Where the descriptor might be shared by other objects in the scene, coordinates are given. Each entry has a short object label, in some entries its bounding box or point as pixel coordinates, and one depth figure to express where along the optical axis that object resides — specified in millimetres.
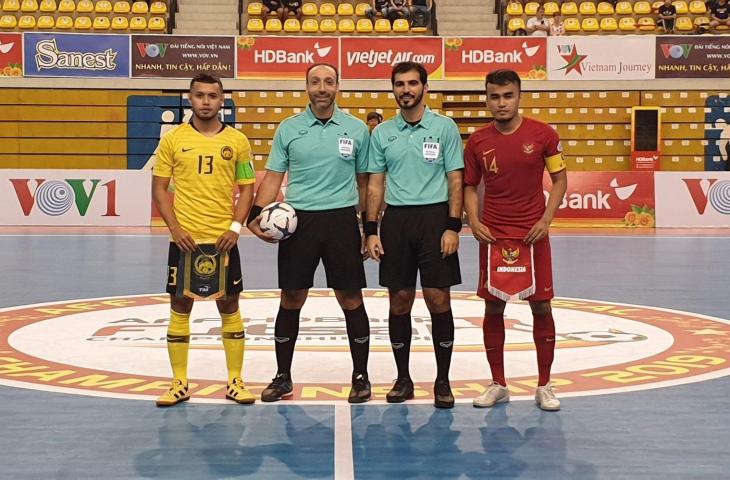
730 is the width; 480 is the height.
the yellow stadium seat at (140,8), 23859
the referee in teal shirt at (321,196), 5664
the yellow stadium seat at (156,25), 23422
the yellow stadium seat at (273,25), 23516
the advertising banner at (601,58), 22359
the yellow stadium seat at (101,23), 23422
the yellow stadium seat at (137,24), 23422
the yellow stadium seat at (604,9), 24172
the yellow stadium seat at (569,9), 24328
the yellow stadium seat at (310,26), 23516
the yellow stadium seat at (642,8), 24000
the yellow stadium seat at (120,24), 23406
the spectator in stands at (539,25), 23047
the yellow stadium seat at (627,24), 23406
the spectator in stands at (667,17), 23172
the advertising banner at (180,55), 22422
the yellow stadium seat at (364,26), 23812
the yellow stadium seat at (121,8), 23984
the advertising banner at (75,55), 22156
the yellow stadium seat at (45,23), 23422
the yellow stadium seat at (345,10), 24516
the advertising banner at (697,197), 19312
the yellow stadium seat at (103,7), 24016
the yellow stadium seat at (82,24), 23422
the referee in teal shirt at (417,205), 5590
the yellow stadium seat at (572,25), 23703
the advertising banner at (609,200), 19375
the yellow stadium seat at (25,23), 23406
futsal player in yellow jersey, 5531
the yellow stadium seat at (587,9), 24344
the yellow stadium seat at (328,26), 23703
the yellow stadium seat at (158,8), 23812
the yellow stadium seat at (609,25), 23516
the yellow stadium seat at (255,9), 24219
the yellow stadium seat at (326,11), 24438
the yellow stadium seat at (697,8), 24266
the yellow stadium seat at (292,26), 23469
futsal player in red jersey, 5477
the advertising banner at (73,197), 19172
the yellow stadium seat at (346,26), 23812
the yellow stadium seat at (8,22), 23344
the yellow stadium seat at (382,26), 23562
